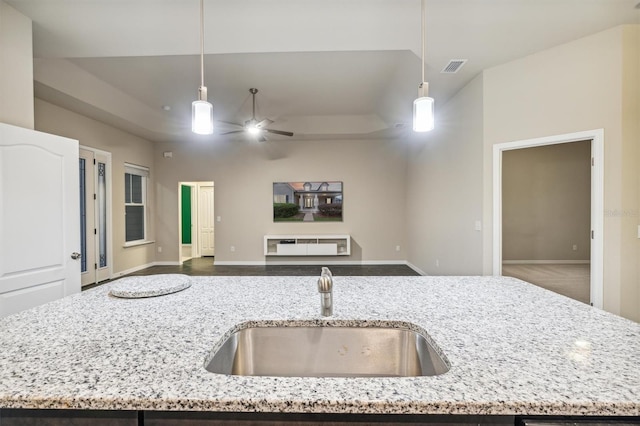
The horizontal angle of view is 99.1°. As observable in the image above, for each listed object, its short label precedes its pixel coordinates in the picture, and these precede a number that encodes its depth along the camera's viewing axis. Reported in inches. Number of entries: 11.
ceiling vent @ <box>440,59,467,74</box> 112.8
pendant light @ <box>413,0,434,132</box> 57.9
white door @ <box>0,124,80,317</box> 78.1
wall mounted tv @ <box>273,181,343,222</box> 241.8
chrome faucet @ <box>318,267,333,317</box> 42.4
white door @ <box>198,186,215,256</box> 301.7
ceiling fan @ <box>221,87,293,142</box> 161.5
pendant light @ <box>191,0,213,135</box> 57.4
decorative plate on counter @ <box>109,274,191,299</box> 51.5
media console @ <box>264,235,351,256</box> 232.7
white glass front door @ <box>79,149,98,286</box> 169.2
